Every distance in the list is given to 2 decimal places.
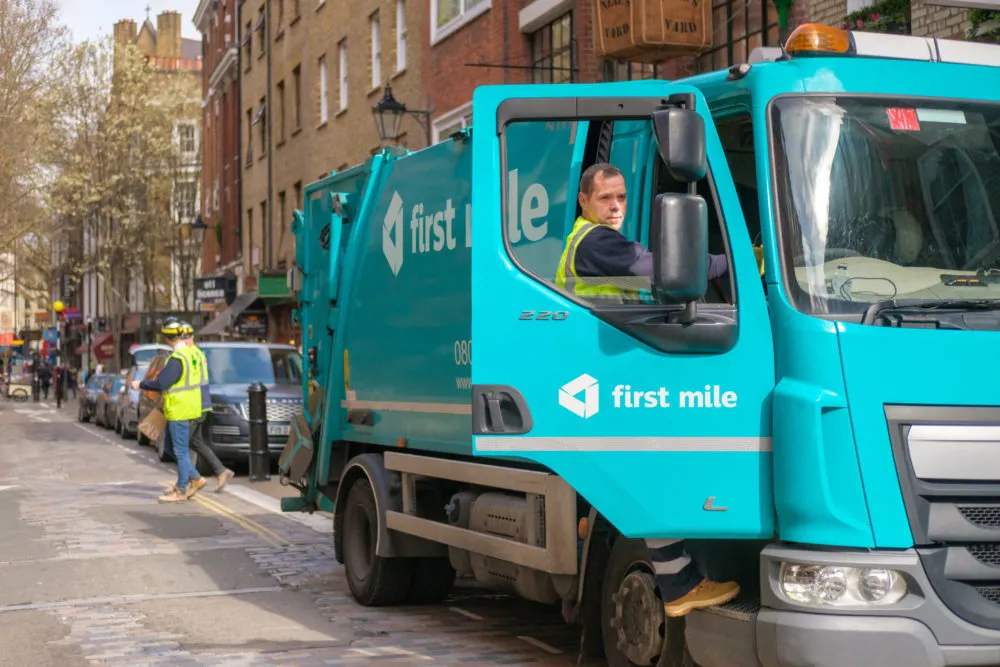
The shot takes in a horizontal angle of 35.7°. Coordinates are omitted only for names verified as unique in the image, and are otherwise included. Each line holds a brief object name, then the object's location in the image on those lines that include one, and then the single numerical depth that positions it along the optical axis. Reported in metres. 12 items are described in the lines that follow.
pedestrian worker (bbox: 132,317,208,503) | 16.08
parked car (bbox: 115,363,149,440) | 28.88
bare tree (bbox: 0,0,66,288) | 37.56
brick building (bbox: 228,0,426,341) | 31.11
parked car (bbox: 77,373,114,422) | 37.85
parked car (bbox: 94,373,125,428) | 34.22
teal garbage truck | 5.28
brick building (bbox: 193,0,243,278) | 50.22
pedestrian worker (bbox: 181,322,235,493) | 16.55
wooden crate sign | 13.31
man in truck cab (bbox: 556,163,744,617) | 5.80
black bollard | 19.03
